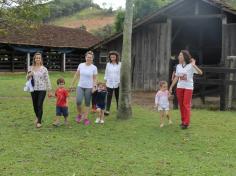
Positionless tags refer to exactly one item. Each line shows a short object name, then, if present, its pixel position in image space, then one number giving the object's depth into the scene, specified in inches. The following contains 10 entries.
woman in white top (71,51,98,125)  414.0
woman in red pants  392.5
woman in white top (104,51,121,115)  459.8
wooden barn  705.0
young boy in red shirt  402.3
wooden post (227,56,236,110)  552.7
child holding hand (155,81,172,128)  410.6
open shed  1502.2
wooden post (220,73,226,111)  535.2
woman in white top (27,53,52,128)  399.9
